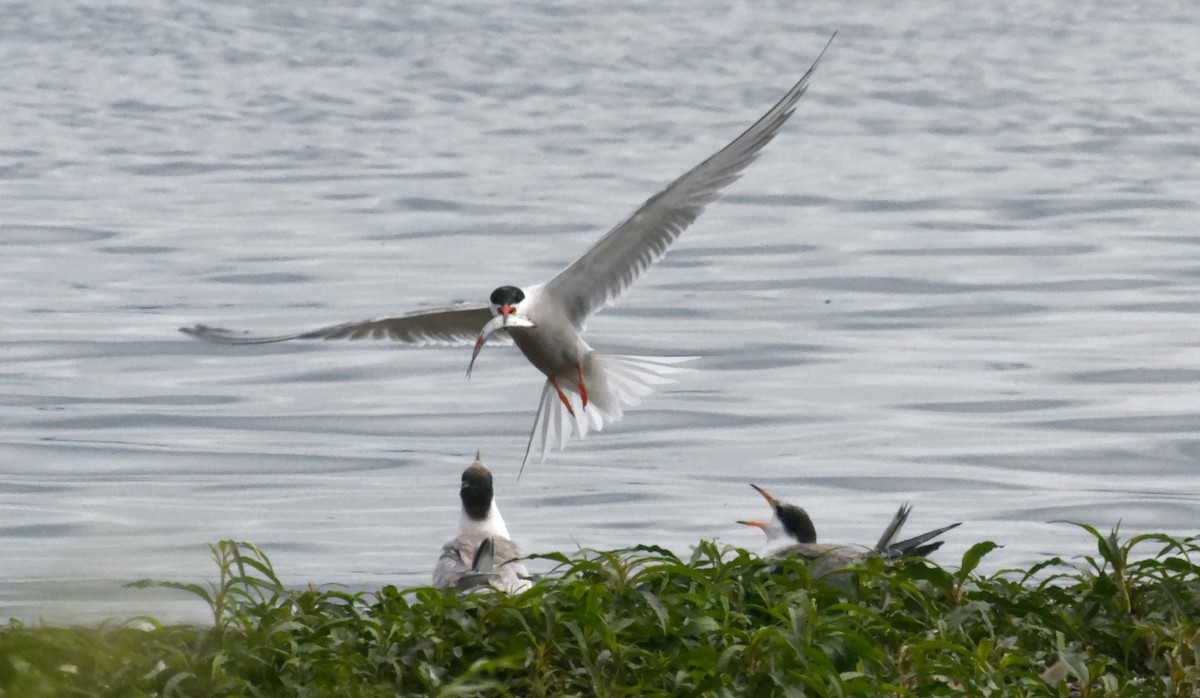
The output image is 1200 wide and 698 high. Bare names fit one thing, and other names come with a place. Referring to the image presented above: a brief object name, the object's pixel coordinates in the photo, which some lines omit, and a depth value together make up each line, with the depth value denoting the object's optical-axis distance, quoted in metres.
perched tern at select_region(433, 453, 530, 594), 15.52
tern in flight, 19.55
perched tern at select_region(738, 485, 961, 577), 14.23
